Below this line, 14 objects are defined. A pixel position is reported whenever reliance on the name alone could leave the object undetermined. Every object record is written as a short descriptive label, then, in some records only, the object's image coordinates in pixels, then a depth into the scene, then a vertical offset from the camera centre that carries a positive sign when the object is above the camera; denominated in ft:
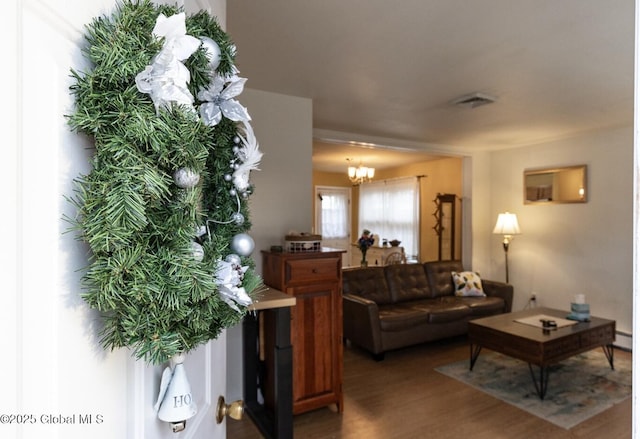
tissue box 11.73 -3.18
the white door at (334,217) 27.25 -0.04
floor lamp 16.73 -0.51
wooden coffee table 9.98 -3.63
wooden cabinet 8.79 -2.59
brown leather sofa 12.93 -3.59
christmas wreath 1.39 +0.13
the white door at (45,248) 1.16 -0.11
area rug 9.43 -5.05
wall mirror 14.93 +1.35
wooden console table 7.00 -3.42
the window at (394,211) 22.63 +0.40
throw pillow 16.14 -3.06
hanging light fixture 18.70 +2.23
